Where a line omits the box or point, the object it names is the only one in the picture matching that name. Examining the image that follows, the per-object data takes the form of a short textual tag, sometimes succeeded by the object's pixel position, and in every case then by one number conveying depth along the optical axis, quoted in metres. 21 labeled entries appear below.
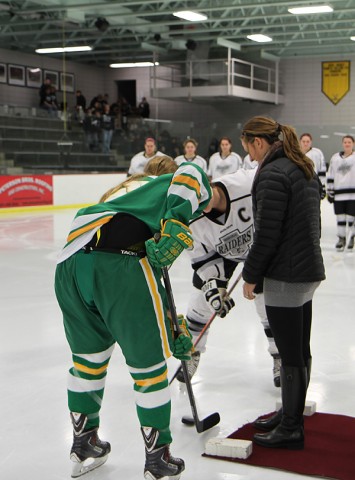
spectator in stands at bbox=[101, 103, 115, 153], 13.62
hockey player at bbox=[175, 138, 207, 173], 8.19
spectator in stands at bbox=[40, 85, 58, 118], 15.78
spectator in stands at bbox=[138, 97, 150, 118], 18.14
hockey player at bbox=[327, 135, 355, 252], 7.23
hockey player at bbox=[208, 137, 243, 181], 9.32
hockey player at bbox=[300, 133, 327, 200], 8.38
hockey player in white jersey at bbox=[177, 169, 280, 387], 2.63
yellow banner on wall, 18.41
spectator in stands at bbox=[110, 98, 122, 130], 17.98
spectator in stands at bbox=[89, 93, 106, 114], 16.95
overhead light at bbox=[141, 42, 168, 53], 17.16
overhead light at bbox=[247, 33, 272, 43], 15.41
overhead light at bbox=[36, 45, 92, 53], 16.70
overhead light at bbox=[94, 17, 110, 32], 14.08
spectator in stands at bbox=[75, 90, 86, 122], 17.06
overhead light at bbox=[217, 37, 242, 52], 16.38
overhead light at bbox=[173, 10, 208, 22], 12.72
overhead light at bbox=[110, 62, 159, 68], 17.62
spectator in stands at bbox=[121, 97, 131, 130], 18.05
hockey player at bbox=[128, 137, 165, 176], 8.31
